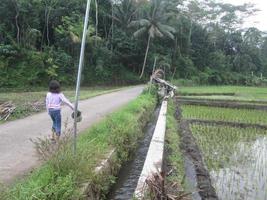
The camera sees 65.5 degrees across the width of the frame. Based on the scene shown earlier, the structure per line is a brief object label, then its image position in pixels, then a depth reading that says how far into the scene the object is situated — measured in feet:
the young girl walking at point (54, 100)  13.43
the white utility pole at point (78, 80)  8.89
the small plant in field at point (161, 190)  7.71
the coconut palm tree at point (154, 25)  69.85
